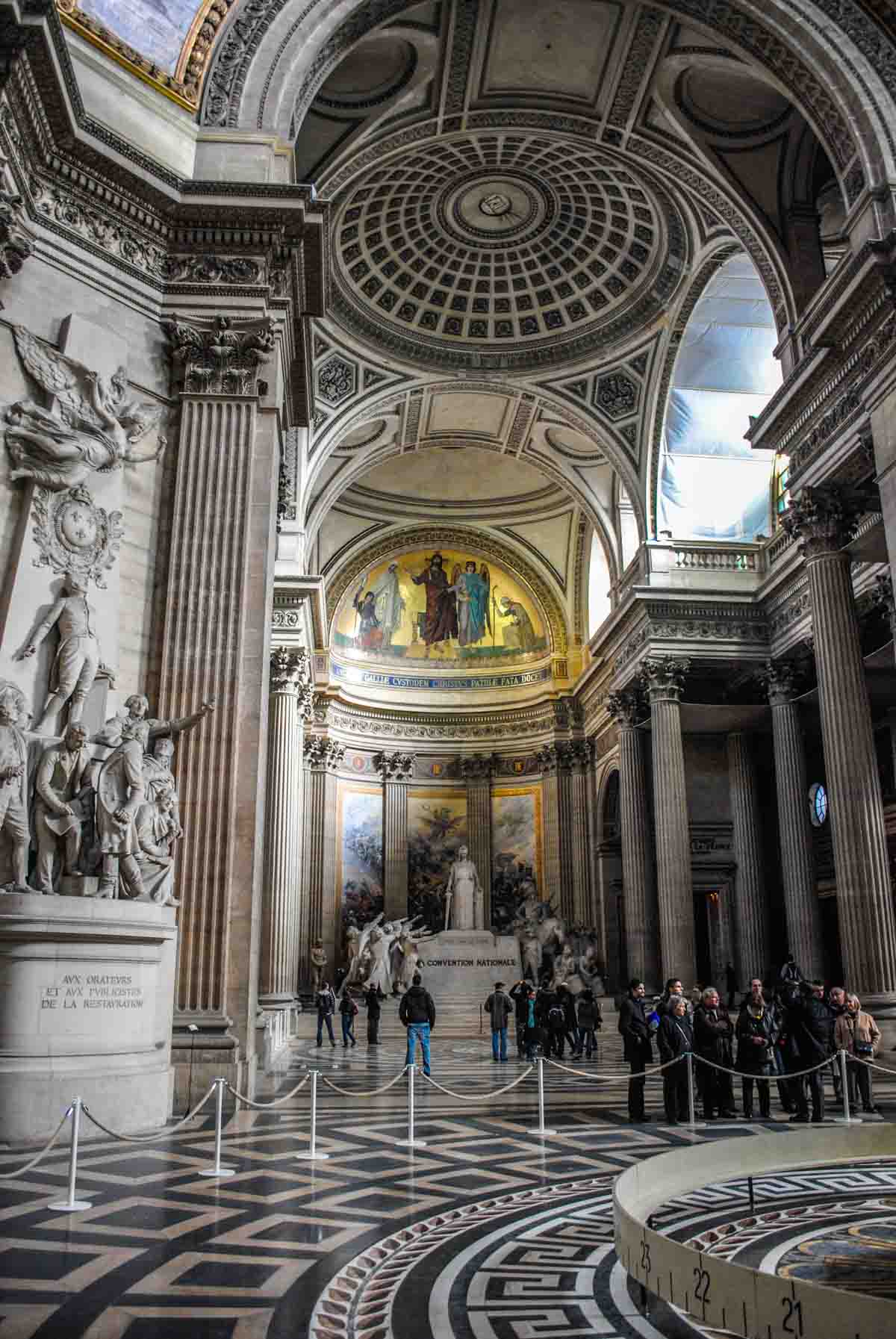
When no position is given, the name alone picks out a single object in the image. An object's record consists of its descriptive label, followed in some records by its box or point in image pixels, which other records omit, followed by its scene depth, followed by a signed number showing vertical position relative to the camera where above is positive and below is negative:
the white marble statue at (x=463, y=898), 30.44 +1.04
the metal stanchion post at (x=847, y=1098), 9.20 -1.45
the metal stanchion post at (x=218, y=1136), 6.62 -1.26
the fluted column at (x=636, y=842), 24.58 +2.13
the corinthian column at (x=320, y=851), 31.41 +2.56
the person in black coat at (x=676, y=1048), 9.36 -1.04
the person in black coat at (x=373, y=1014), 18.33 -1.32
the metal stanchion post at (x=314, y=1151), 7.26 -1.46
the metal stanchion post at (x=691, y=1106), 8.97 -1.47
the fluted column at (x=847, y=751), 13.84 +2.37
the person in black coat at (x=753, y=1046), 9.70 -1.06
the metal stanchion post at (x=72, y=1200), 5.60 -1.37
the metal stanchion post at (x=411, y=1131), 7.99 -1.45
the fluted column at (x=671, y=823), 22.09 +2.27
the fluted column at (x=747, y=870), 24.22 +1.37
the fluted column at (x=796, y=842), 20.75 +1.71
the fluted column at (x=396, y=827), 33.56 +3.46
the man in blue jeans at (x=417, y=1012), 12.52 -0.89
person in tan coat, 9.99 -1.04
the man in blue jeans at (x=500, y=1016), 14.82 -1.12
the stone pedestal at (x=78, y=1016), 7.55 -0.54
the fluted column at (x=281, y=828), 21.78 +2.32
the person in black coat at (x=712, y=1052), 9.53 -1.10
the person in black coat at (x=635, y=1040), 9.42 -0.98
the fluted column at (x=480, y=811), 34.59 +4.00
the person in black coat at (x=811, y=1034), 9.40 -0.94
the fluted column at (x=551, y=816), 33.31 +3.65
